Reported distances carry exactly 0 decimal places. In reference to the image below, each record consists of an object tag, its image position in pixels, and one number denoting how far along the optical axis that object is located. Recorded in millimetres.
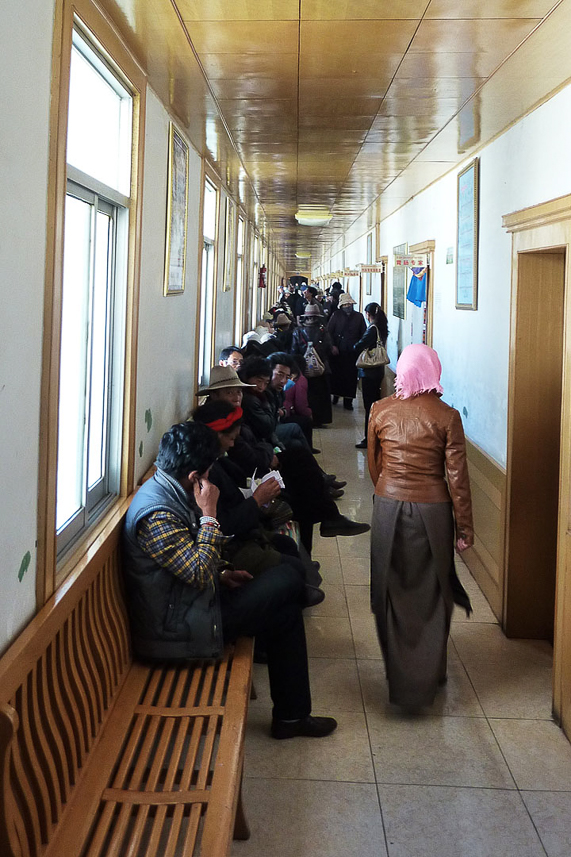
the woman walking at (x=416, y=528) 3717
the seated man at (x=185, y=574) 3010
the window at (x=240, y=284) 11031
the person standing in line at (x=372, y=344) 9820
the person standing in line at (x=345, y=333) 12008
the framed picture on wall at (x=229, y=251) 8828
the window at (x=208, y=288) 7438
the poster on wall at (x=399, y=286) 10484
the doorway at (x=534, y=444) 4605
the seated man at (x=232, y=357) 6746
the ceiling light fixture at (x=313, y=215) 12086
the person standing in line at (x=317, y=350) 10664
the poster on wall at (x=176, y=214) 4582
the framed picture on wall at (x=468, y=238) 6051
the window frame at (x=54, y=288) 2320
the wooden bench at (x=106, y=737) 2090
